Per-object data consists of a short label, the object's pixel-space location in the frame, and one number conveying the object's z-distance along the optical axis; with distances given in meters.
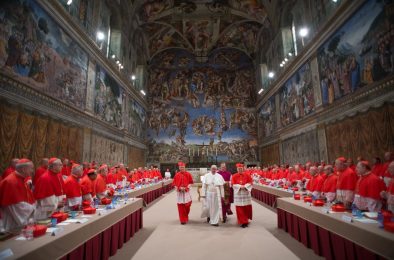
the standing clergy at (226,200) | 7.98
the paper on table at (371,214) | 3.76
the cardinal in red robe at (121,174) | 10.67
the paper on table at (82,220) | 3.85
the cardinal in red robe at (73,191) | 4.88
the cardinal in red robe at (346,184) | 4.89
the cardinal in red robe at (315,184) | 6.24
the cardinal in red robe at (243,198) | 7.15
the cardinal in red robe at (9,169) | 6.15
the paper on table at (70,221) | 3.85
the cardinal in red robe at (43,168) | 6.91
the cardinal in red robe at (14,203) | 3.29
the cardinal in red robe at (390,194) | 3.74
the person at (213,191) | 7.51
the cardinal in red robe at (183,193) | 7.67
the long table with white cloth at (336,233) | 2.97
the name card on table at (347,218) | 3.61
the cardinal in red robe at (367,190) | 4.19
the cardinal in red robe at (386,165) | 6.20
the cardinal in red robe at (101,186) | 6.02
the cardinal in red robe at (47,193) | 4.24
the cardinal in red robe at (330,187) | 5.54
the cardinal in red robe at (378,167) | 6.74
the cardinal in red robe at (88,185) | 5.39
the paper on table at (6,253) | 2.27
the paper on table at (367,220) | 3.50
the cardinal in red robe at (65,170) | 8.67
